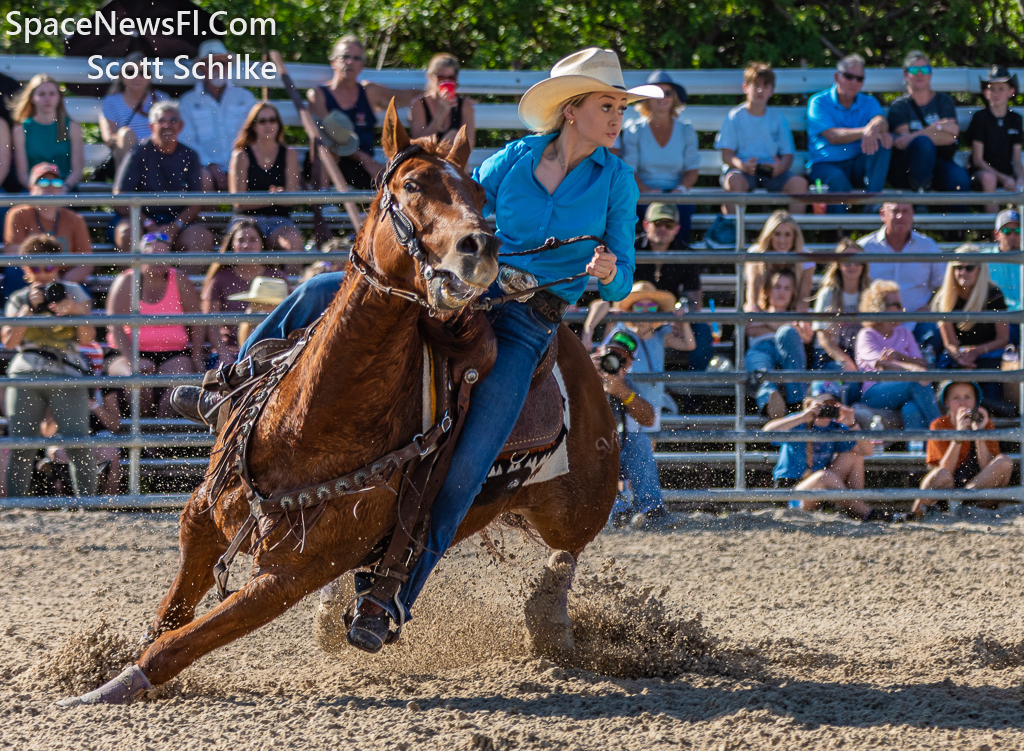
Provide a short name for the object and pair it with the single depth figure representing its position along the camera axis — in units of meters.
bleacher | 14.83
